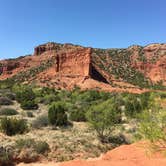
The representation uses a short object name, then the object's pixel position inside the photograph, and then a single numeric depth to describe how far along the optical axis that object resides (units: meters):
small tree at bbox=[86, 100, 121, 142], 11.57
